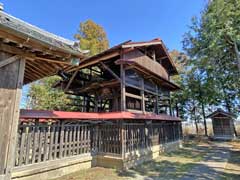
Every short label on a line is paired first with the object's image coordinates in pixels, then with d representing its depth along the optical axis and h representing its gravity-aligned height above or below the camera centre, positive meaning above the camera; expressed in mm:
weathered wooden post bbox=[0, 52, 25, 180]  3131 +267
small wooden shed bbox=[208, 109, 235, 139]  20188 -51
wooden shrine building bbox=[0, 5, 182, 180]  3246 +323
